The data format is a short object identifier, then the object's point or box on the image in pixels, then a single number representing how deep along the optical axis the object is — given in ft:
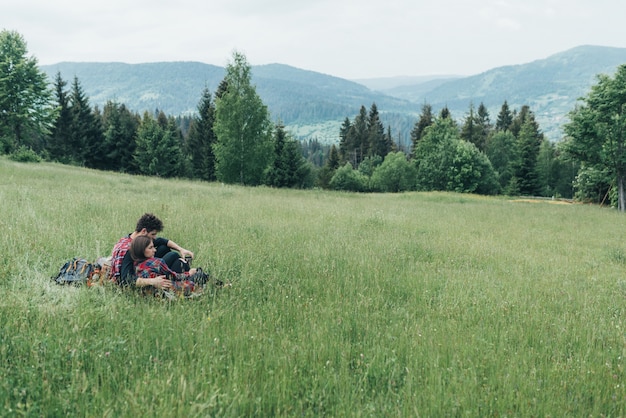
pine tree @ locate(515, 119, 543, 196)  194.59
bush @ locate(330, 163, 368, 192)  232.73
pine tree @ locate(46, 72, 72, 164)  167.84
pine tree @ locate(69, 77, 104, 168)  168.93
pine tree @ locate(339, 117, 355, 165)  301.22
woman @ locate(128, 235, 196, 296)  16.55
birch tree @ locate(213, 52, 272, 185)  124.36
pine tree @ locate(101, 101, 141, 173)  176.65
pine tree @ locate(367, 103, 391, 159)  286.05
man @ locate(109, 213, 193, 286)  16.74
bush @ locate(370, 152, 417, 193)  221.05
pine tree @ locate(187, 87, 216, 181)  180.65
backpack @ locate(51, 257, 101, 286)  16.42
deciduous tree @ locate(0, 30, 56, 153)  123.44
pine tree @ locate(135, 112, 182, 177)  172.76
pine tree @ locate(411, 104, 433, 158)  236.22
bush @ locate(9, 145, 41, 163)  99.04
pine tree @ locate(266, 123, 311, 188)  171.94
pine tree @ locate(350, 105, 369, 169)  297.33
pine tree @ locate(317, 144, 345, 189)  252.01
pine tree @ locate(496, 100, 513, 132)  287.48
